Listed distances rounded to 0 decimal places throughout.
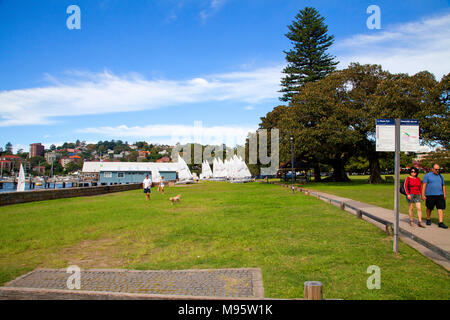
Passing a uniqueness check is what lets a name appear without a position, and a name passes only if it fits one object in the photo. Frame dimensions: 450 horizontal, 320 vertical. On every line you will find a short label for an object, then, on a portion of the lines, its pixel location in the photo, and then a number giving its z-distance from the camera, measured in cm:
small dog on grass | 1802
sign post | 676
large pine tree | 4803
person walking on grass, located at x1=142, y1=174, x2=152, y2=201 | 2108
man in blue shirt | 930
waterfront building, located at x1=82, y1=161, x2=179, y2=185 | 7187
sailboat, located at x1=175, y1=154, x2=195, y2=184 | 5302
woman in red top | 973
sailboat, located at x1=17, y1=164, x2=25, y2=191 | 4292
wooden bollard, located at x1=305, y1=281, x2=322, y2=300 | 356
